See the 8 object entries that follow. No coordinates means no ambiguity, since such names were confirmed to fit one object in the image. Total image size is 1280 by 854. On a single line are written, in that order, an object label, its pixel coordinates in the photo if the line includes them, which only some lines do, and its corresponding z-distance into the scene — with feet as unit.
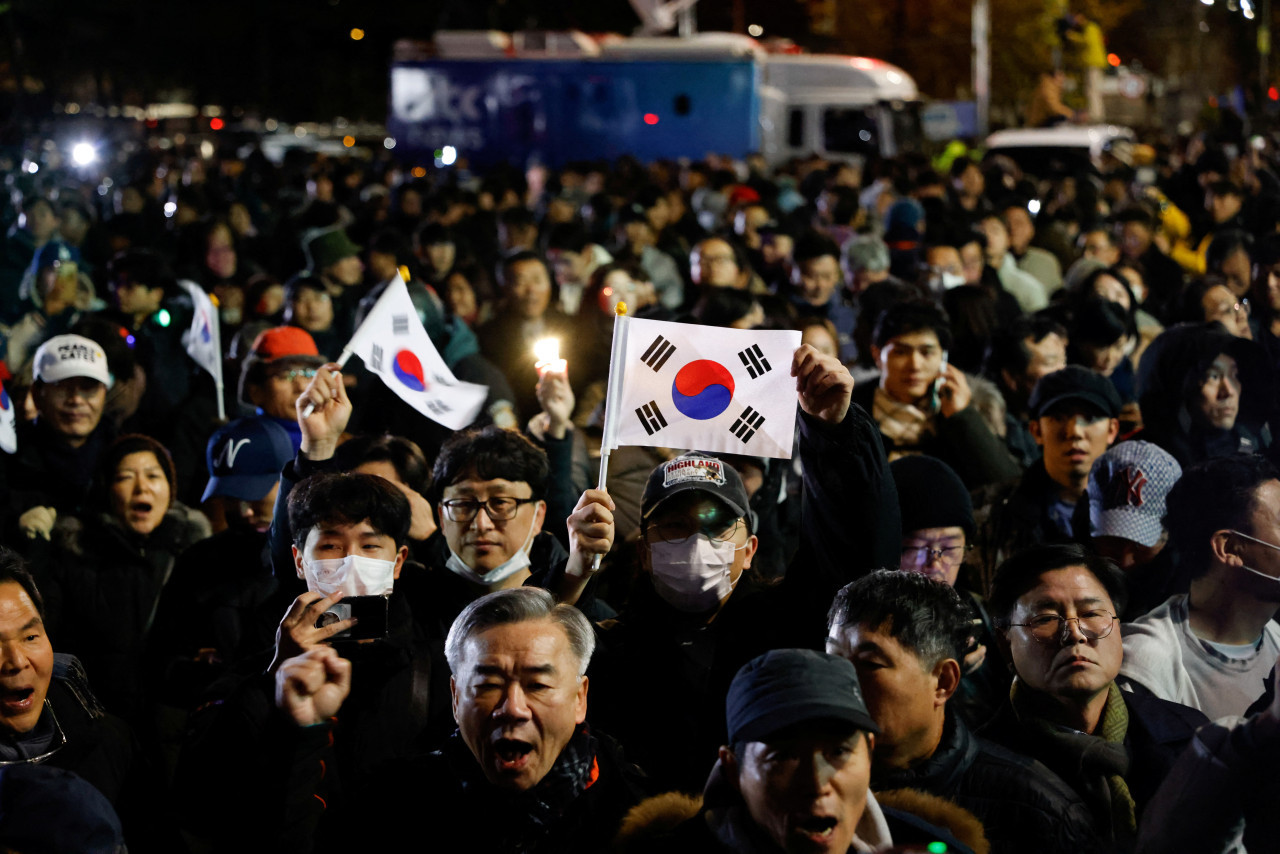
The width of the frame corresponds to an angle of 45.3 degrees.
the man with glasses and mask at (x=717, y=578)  12.51
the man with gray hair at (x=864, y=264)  31.14
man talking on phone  20.03
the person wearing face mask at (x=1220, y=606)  13.82
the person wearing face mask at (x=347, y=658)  11.38
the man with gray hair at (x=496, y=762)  11.05
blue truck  78.23
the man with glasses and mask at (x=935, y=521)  15.61
